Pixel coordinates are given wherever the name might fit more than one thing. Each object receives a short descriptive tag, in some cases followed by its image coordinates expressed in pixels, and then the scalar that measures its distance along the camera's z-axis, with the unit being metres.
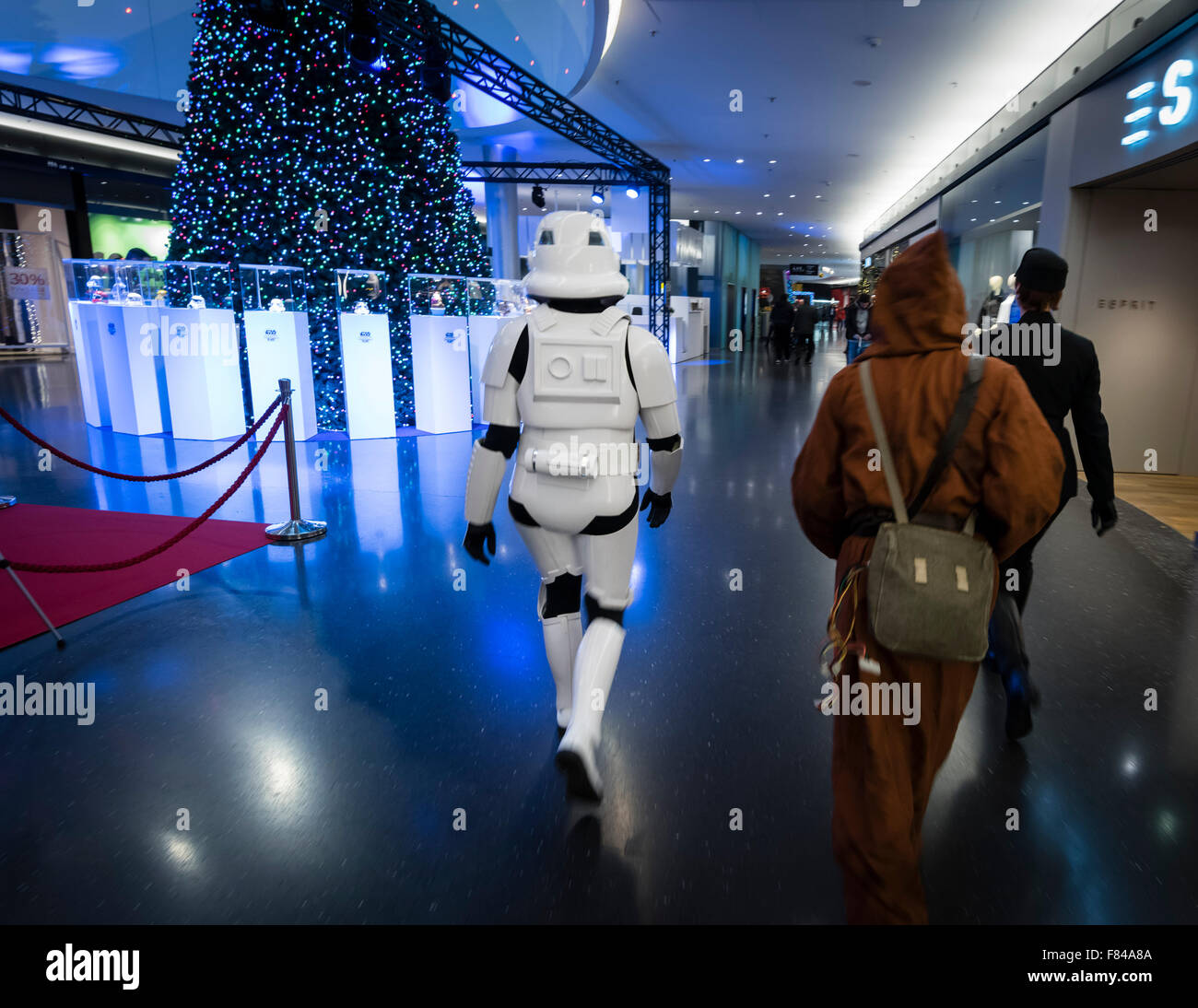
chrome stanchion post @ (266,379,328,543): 4.93
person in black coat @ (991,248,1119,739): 2.69
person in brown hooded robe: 1.56
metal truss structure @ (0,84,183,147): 14.00
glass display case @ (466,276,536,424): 9.79
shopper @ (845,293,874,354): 18.26
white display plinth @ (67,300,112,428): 9.22
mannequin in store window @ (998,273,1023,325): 5.81
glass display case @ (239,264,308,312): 8.16
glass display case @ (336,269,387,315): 8.55
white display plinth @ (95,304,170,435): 8.59
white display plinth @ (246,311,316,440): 8.23
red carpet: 3.89
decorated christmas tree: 8.49
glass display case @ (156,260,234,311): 8.17
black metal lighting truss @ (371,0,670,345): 8.53
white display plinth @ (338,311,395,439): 8.65
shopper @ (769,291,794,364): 20.91
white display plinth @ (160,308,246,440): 8.20
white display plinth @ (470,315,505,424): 9.97
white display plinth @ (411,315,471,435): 9.06
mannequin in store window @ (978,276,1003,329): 9.06
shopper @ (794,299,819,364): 20.66
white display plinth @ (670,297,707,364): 21.19
